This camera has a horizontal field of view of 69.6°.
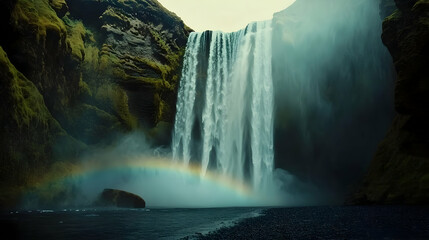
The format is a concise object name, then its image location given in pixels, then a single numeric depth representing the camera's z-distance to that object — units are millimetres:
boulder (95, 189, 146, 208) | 28266
